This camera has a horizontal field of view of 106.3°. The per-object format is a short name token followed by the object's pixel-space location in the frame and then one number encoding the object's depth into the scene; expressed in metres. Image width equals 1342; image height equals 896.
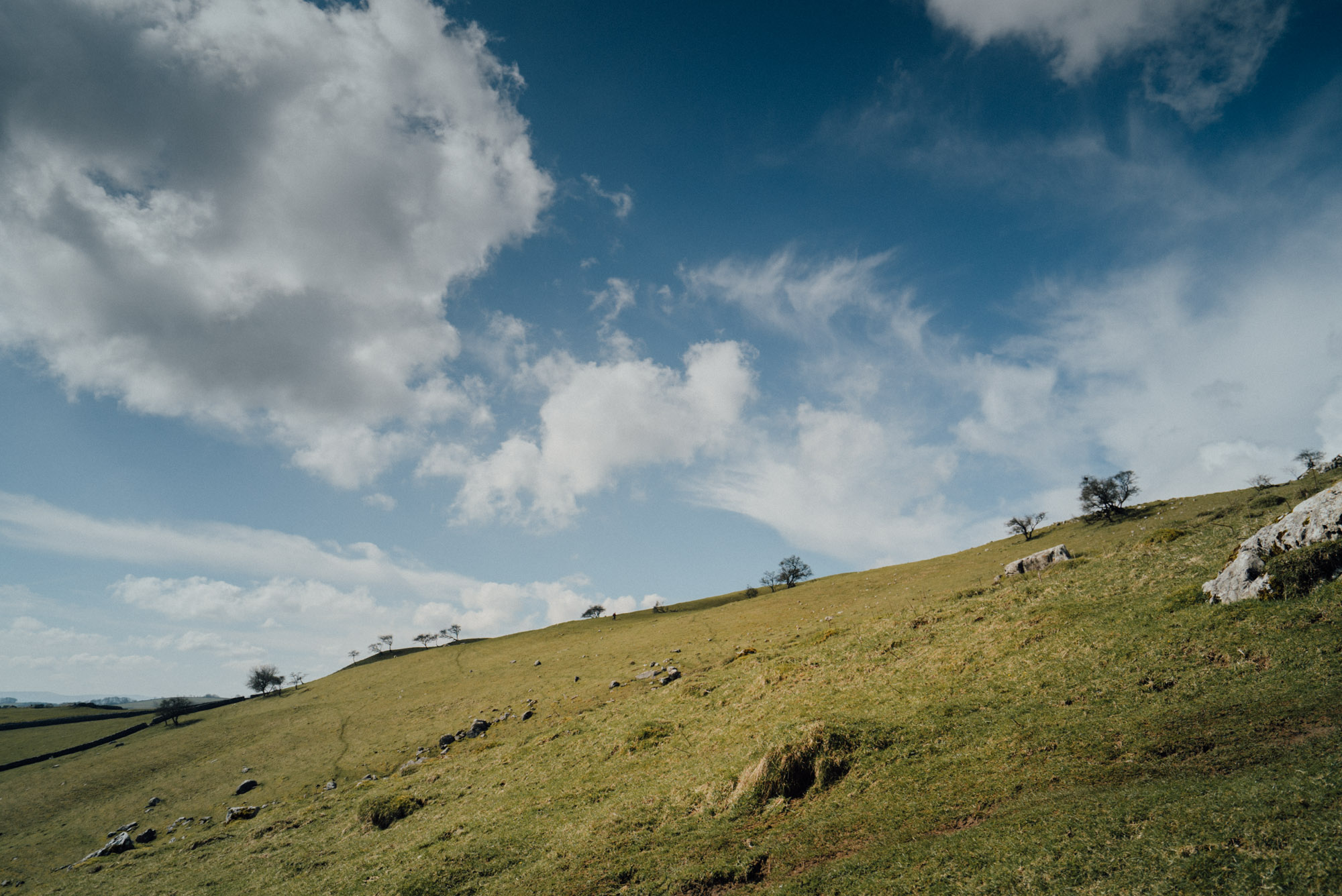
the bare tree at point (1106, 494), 82.12
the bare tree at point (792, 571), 136.88
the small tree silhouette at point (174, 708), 95.93
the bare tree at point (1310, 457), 93.31
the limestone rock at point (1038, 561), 45.88
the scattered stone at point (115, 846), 41.78
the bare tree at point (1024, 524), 88.62
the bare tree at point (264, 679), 117.94
